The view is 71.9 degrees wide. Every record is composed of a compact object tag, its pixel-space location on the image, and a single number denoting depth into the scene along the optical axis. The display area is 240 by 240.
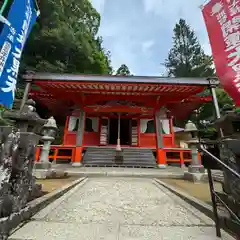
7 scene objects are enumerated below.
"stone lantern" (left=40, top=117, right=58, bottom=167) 6.01
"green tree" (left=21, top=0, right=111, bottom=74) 15.46
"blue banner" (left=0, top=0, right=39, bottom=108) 3.04
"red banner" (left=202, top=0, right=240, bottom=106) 2.42
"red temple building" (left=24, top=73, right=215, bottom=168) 8.64
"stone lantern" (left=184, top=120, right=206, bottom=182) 5.52
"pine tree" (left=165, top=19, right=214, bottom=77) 28.42
